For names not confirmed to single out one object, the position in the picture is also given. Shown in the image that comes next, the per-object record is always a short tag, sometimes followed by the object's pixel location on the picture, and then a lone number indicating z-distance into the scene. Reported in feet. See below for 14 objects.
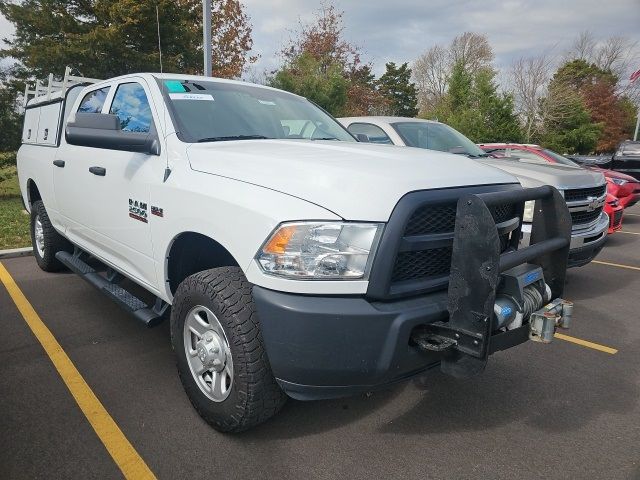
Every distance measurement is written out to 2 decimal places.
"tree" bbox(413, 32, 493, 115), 152.25
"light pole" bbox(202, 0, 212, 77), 27.99
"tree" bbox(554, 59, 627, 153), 133.13
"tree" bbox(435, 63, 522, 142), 86.58
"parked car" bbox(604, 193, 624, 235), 23.04
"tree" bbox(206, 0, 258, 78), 73.56
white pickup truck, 6.68
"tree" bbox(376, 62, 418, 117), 201.46
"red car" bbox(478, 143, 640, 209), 29.74
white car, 16.11
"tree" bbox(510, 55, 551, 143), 110.42
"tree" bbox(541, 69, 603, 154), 107.24
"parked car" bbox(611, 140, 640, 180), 47.75
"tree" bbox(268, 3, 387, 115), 66.59
